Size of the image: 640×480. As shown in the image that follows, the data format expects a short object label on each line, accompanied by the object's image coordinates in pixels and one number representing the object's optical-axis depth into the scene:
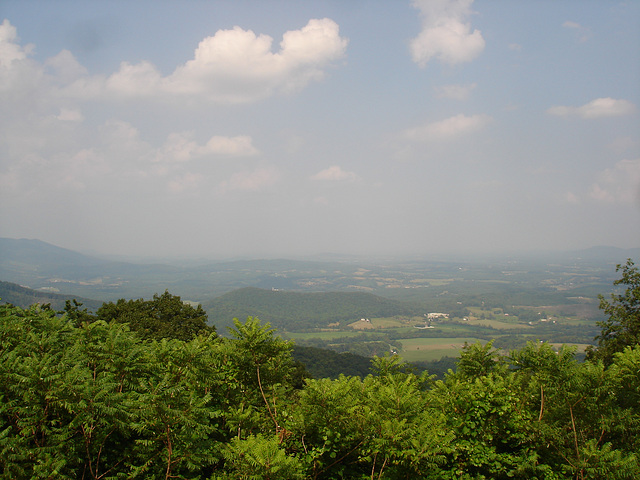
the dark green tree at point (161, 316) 24.92
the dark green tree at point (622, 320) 21.16
